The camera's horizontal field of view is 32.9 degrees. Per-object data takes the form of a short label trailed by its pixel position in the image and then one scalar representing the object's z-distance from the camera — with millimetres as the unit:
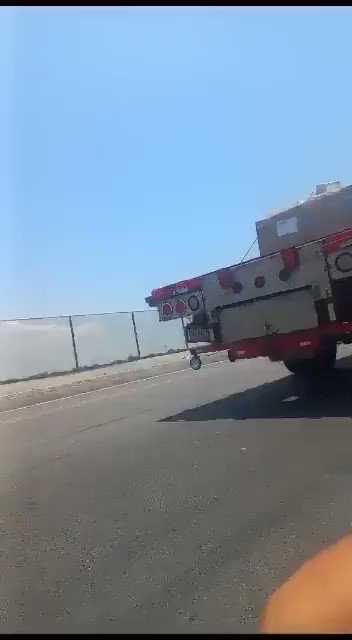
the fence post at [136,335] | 24453
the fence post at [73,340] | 21270
